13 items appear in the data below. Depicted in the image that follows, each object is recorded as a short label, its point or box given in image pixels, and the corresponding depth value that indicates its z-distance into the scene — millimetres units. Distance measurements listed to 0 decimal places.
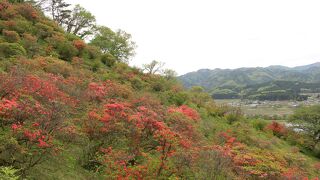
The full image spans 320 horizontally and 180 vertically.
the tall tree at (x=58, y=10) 54000
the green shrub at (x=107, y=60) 40938
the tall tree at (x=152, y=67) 49028
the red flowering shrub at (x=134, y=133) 14734
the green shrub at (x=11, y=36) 31719
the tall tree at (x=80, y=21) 54188
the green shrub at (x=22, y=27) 35141
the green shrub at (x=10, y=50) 27298
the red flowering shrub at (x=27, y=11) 39781
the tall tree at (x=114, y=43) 51500
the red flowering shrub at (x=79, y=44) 39084
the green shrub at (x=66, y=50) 36219
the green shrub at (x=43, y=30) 37744
